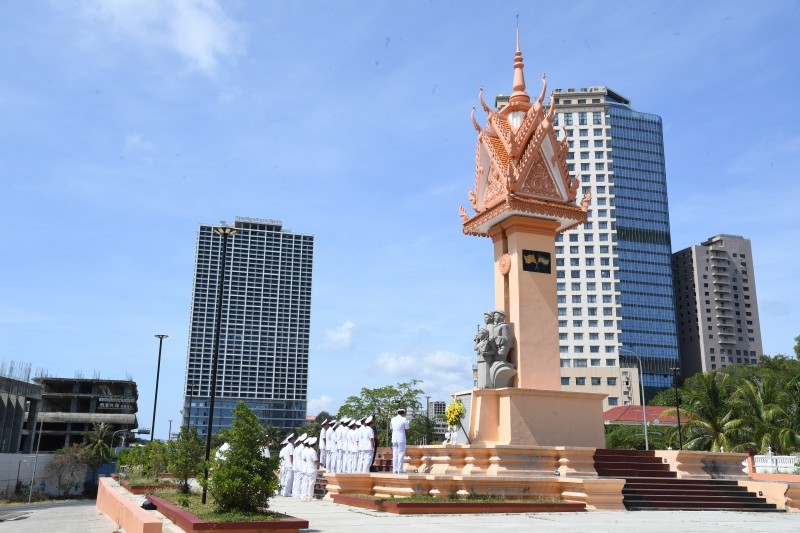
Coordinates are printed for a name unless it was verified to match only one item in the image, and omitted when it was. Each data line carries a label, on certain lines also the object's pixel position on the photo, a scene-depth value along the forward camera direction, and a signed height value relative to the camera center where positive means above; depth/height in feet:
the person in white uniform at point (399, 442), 60.80 -1.25
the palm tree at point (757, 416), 103.27 +2.78
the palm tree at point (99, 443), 203.85 -6.75
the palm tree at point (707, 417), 118.83 +2.86
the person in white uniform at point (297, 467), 64.27 -3.74
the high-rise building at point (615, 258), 312.91 +80.52
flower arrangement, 64.28 +1.25
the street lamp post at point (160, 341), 112.68 +13.53
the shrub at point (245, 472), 35.60 -2.40
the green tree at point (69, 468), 179.93 -11.96
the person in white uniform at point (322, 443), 78.70 -1.92
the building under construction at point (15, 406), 178.09 +3.79
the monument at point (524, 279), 61.72 +14.35
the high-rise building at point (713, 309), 371.15 +66.78
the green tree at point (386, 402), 177.68 +6.48
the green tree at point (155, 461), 80.21 -4.40
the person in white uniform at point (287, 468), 68.18 -4.30
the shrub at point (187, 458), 59.57 -2.92
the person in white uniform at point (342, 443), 69.92 -1.64
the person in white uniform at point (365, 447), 66.42 -1.89
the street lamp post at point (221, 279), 51.81 +11.37
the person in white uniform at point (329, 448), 73.82 -2.28
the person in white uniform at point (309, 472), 62.49 -4.08
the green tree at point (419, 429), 190.49 -0.27
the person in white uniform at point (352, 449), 67.62 -2.13
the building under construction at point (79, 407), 245.24 +5.16
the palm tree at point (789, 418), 97.30 +2.48
